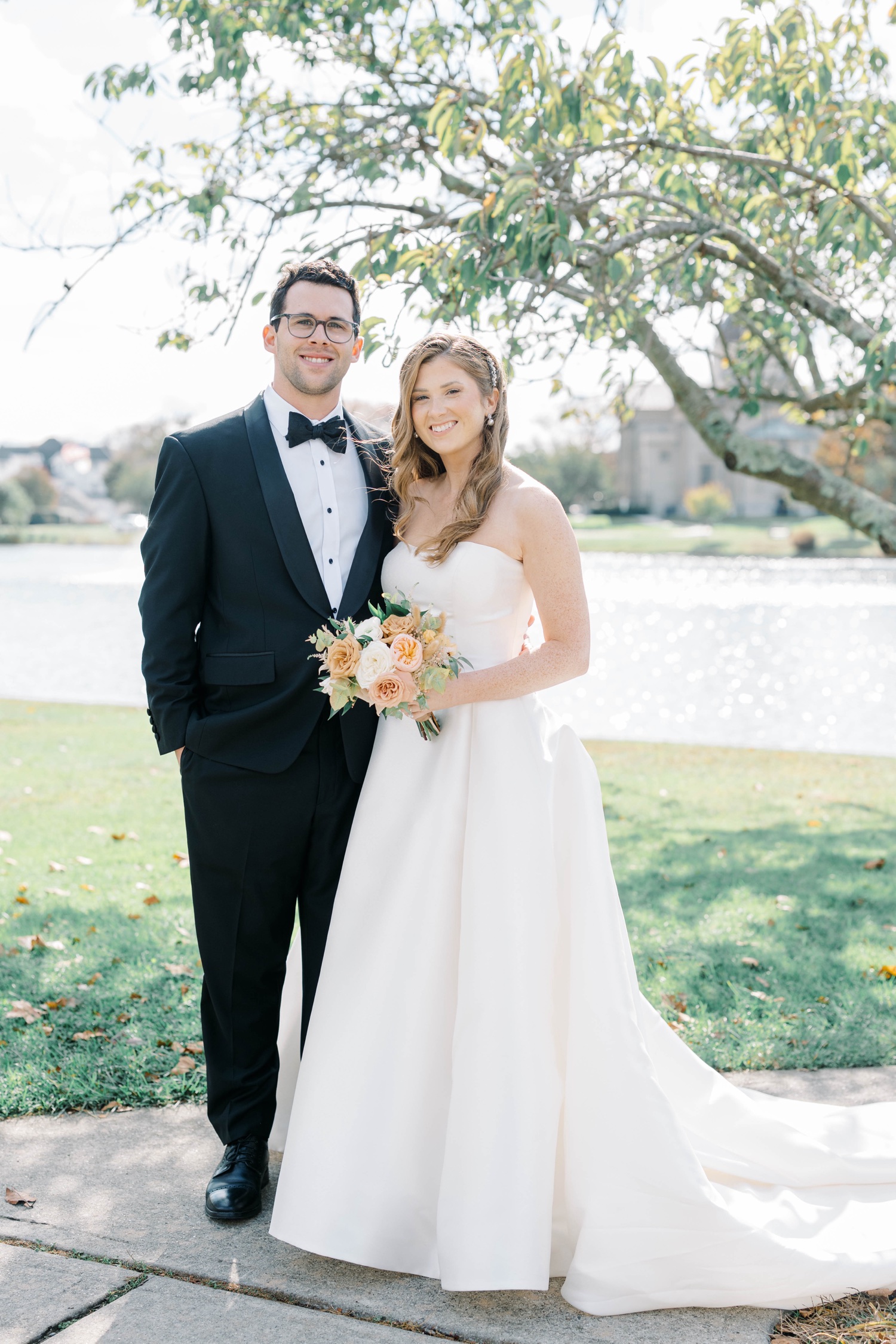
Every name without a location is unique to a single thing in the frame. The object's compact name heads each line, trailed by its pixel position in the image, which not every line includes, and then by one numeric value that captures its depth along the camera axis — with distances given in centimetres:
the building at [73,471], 9656
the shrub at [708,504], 8156
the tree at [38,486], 9281
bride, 273
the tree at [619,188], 507
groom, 309
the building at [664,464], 8925
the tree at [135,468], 7681
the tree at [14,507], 7575
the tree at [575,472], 7875
